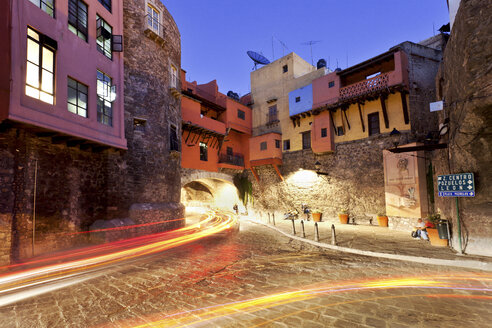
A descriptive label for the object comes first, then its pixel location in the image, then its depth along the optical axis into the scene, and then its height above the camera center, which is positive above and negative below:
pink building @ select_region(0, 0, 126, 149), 7.90 +4.85
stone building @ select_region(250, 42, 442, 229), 15.16 +3.51
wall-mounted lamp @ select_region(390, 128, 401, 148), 15.66 +2.73
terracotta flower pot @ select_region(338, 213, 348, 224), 17.08 -2.71
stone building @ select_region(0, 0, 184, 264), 8.13 +2.97
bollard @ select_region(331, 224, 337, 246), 9.73 -2.39
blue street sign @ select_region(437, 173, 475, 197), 7.32 -0.26
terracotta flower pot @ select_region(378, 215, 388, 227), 15.20 -2.68
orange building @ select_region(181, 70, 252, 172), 20.27 +5.14
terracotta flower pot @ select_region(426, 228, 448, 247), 8.83 -2.31
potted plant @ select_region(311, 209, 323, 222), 18.97 -2.70
